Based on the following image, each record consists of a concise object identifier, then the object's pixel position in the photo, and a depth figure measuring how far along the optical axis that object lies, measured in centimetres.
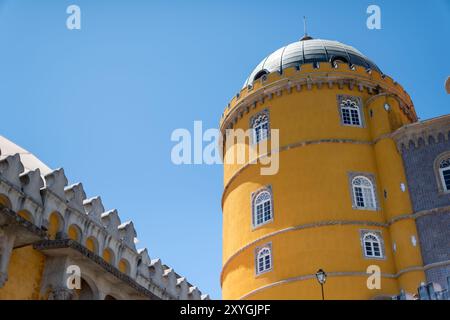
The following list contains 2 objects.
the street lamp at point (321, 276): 1792
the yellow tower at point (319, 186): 2862
